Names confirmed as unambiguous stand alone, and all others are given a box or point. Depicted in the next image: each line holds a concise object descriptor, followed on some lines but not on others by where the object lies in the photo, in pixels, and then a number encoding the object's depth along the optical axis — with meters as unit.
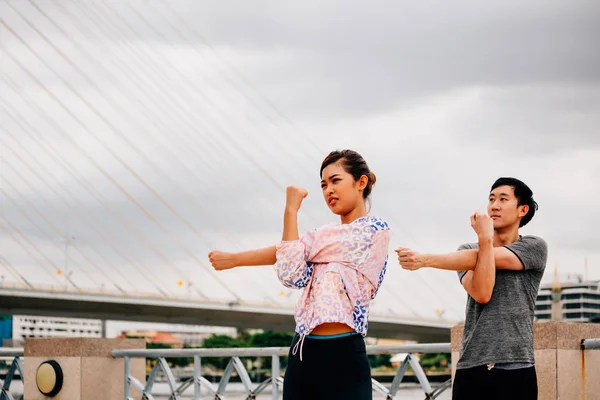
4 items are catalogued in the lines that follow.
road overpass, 42.59
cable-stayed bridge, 42.34
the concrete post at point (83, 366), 7.38
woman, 2.97
